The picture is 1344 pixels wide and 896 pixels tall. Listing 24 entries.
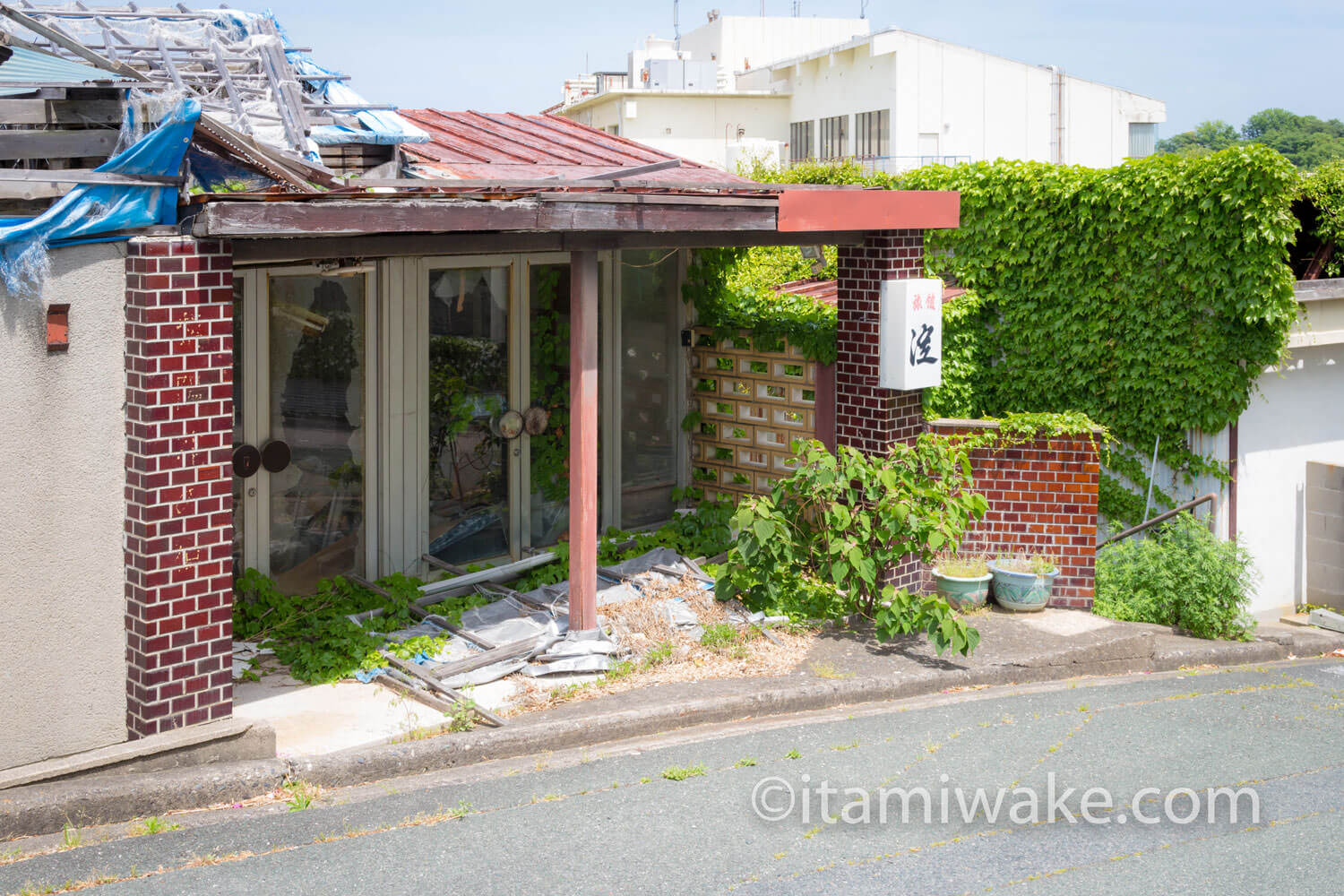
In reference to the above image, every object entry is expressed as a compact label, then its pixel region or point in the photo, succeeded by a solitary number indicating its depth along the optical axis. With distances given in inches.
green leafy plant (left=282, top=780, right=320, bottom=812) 221.0
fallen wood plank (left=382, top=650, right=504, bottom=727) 257.8
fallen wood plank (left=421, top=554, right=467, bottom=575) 356.8
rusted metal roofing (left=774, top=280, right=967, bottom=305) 445.0
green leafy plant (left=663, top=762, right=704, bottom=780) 236.1
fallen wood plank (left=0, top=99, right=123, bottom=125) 227.9
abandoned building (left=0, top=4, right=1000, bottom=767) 215.6
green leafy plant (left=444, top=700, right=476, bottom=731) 254.2
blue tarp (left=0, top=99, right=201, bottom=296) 205.3
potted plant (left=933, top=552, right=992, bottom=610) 361.7
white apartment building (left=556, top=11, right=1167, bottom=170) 1574.8
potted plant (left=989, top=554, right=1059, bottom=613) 362.9
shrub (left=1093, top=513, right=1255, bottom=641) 378.0
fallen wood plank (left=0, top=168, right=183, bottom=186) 211.3
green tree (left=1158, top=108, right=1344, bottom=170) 3036.4
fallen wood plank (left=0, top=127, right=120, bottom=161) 223.1
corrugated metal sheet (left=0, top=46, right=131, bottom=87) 240.5
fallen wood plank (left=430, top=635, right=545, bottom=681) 279.7
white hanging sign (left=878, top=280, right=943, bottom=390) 346.6
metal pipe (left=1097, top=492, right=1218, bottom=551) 425.7
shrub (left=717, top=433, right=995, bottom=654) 314.0
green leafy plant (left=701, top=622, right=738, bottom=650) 308.7
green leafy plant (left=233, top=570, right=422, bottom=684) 288.8
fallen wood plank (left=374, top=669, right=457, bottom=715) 265.0
